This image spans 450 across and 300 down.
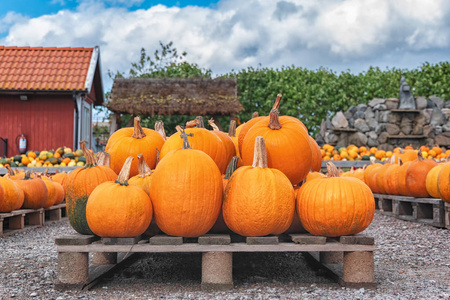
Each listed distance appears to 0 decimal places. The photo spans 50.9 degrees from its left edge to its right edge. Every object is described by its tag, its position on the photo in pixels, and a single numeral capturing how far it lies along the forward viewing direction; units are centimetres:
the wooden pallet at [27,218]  619
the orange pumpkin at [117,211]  317
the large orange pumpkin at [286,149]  348
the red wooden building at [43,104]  1420
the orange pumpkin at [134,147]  394
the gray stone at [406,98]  1491
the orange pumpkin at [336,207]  326
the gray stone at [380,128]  1506
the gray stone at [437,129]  1485
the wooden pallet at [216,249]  319
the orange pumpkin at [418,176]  689
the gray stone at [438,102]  1590
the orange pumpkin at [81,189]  350
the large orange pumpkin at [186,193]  318
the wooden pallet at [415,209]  643
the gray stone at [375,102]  1529
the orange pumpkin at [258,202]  317
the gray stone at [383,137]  1505
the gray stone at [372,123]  1530
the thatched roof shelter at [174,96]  1249
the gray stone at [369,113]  1539
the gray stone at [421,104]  1507
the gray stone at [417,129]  1485
